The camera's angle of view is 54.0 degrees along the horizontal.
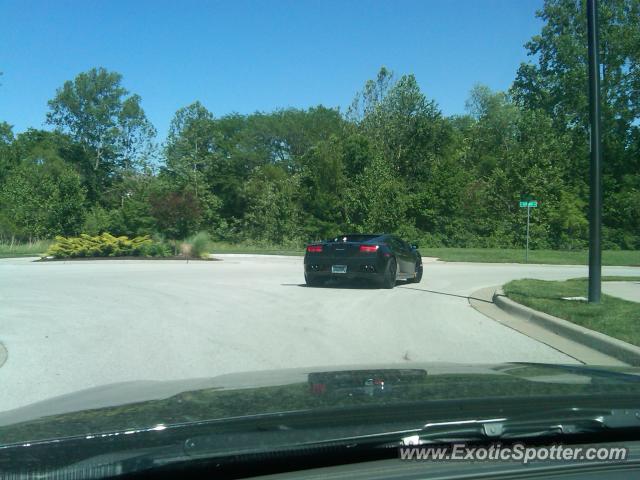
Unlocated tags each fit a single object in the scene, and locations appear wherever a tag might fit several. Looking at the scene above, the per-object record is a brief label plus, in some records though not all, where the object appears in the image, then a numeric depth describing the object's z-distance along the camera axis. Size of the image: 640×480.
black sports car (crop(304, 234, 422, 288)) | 15.54
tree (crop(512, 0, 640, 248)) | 49.59
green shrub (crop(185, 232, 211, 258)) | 31.81
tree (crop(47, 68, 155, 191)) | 69.56
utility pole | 10.91
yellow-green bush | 30.44
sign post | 26.27
